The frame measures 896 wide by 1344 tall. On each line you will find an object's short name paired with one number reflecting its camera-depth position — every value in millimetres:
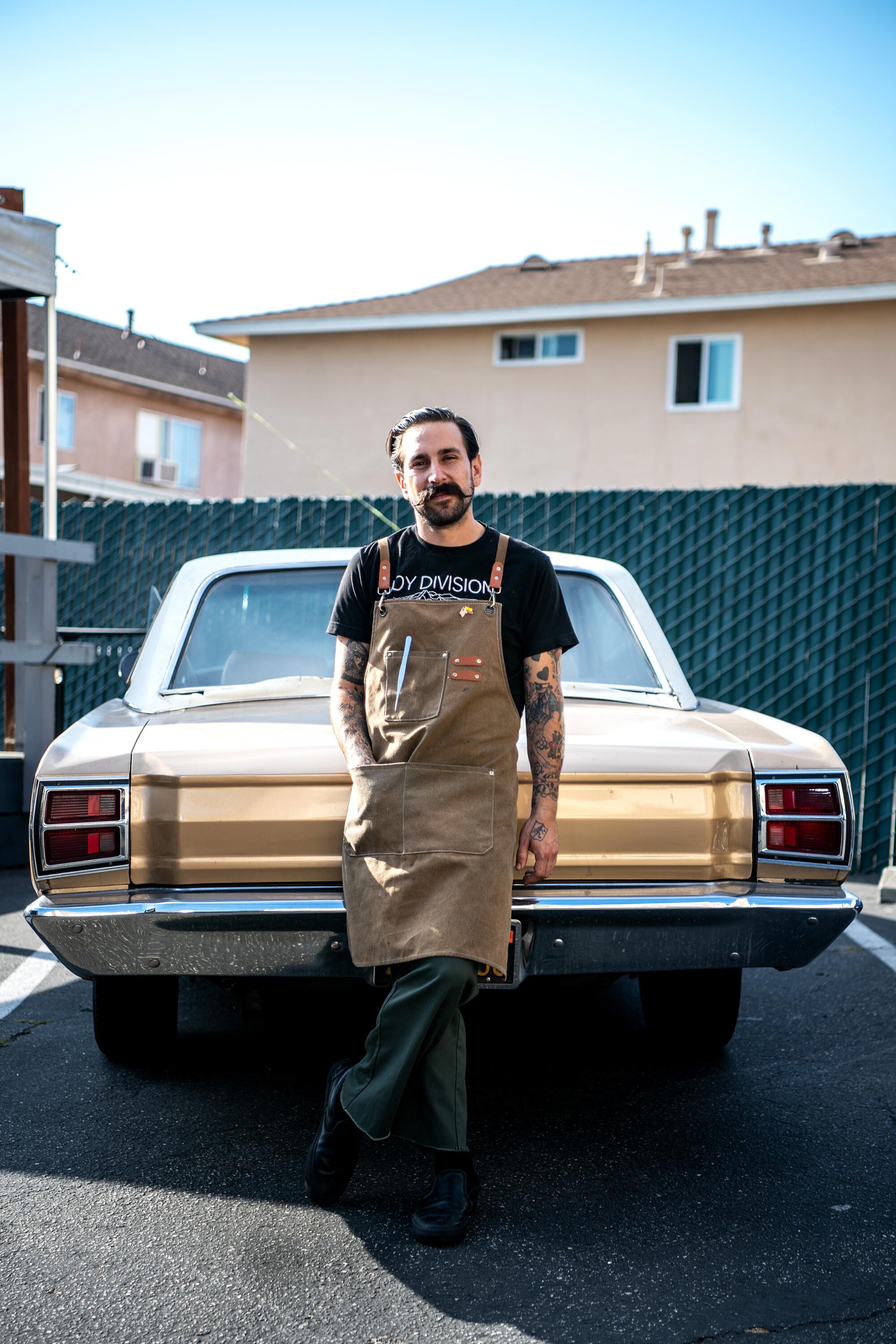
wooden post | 7359
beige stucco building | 17516
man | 2773
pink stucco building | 28484
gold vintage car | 2990
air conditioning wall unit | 30281
